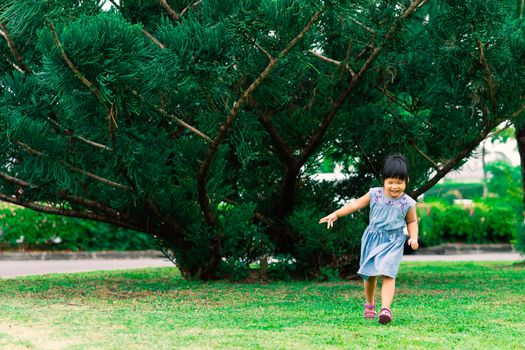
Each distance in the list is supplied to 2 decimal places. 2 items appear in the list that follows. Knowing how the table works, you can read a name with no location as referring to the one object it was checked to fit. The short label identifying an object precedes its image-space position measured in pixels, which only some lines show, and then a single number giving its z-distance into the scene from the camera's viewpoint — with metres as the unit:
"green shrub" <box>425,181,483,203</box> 27.94
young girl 6.29
